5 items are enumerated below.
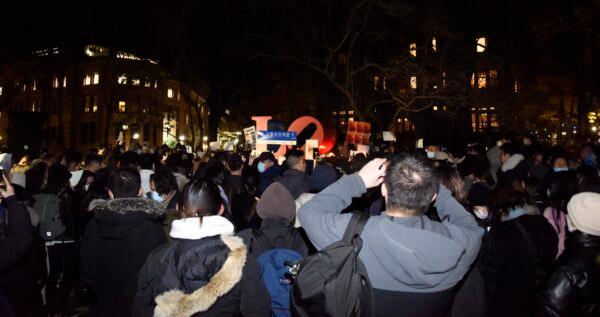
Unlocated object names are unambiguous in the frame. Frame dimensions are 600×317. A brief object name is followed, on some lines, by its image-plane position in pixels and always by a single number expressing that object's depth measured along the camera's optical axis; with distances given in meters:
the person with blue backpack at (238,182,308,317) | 3.64
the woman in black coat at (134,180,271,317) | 2.70
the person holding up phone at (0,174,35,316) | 3.09
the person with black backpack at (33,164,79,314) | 5.80
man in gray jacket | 2.28
